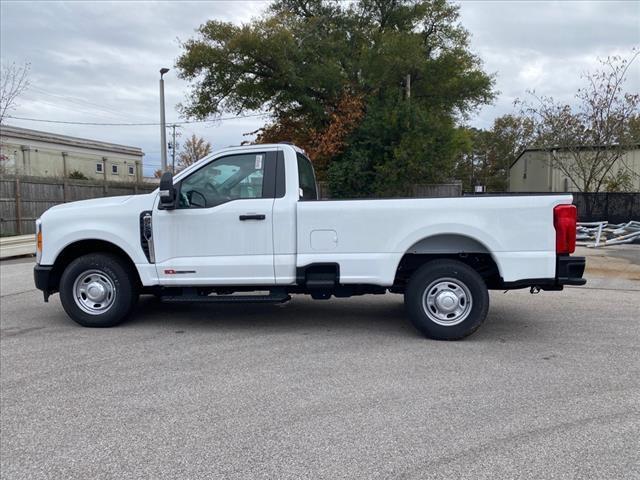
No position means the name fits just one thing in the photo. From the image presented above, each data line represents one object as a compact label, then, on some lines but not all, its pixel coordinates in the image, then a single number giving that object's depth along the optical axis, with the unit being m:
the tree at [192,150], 55.75
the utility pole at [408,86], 22.10
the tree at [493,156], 55.47
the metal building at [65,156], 39.19
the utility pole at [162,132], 25.36
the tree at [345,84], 21.19
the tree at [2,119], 22.81
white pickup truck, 5.55
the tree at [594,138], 20.98
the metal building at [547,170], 23.27
